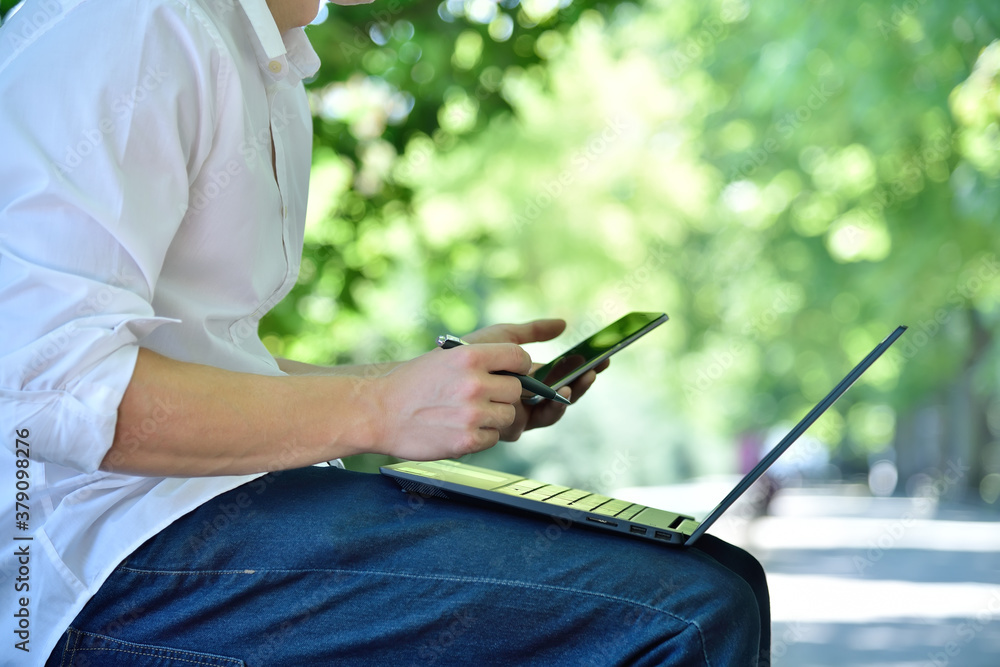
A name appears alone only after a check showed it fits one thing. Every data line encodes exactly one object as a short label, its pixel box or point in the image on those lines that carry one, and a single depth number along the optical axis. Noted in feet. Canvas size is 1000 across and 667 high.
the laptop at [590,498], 5.65
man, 5.24
